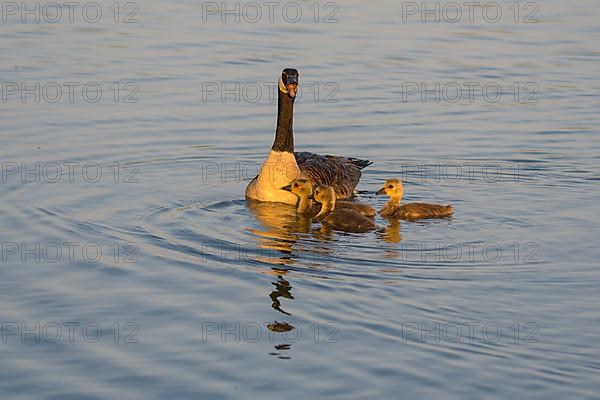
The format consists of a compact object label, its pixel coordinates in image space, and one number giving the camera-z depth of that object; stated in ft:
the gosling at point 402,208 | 41.73
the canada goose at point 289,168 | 45.34
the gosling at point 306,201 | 43.39
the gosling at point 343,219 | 40.53
